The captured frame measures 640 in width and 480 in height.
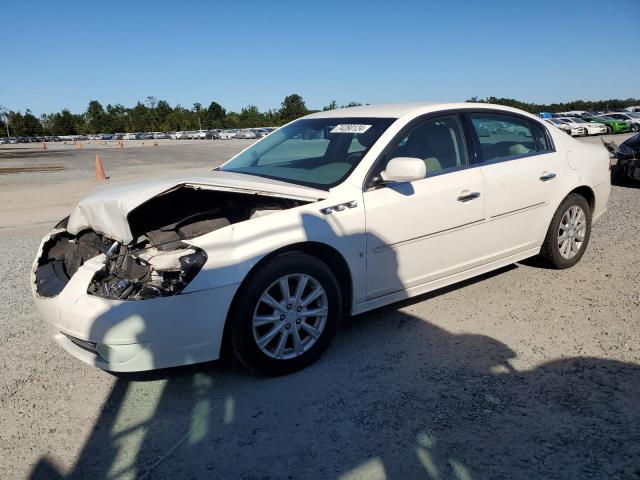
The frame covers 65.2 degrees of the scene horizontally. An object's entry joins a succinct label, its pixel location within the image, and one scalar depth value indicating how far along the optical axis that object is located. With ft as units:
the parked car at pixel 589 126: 102.47
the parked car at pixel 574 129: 100.69
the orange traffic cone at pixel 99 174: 47.35
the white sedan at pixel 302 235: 9.09
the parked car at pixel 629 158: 31.45
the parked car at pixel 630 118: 111.34
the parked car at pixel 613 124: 106.52
